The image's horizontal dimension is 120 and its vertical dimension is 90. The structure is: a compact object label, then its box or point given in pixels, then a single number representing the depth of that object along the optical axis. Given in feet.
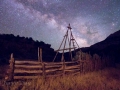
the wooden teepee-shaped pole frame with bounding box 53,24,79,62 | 37.47
